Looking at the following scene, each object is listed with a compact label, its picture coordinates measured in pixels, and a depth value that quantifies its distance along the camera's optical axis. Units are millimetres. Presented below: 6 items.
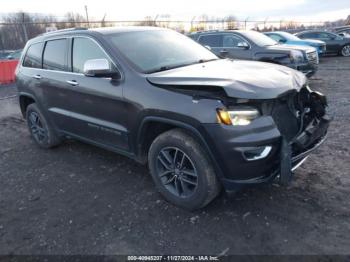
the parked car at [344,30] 20359
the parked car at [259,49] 8555
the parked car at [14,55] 15508
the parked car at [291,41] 13747
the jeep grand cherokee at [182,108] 2725
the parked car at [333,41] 16297
